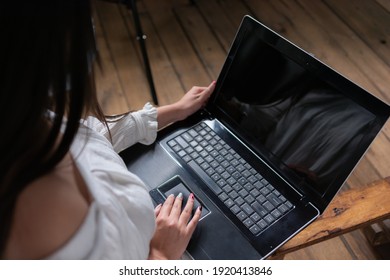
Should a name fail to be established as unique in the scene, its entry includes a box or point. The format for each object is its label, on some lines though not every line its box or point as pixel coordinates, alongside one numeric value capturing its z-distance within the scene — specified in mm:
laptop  701
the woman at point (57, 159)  384
